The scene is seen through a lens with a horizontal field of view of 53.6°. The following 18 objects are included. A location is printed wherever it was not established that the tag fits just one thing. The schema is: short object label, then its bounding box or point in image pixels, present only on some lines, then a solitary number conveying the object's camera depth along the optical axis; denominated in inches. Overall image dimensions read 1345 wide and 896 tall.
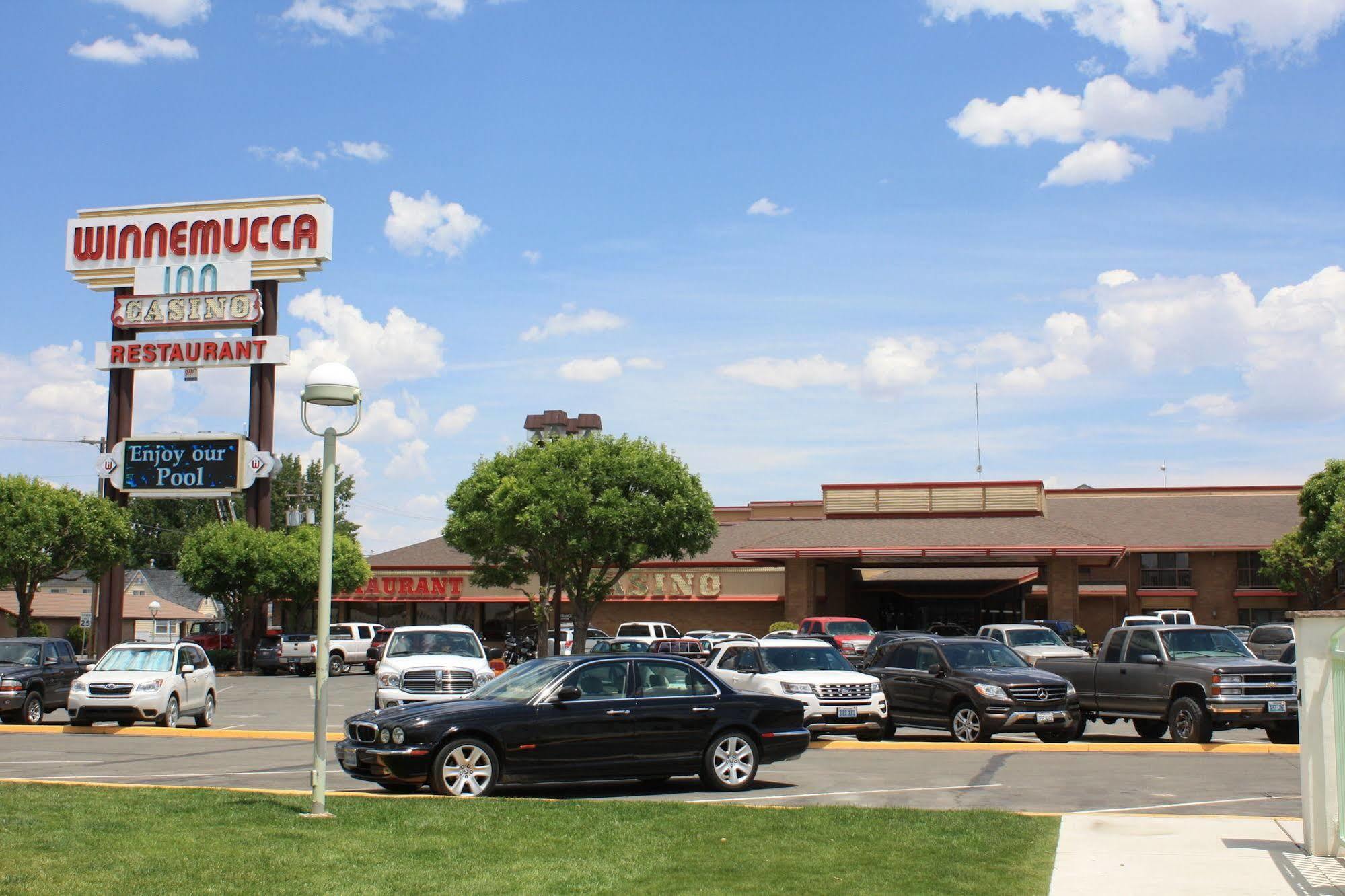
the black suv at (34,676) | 973.2
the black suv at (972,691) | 772.0
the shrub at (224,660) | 2086.6
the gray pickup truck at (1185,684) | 751.1
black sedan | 507.5
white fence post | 364.8
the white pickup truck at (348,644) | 1884.8
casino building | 1879.9
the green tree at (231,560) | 2027.6
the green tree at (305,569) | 2065.7
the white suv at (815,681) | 777.6
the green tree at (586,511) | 1710.1
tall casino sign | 1888.5
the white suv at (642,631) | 1779.0
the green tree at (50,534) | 1749.5
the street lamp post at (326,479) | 462.3
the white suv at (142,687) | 910.4
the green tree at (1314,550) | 2101.4
